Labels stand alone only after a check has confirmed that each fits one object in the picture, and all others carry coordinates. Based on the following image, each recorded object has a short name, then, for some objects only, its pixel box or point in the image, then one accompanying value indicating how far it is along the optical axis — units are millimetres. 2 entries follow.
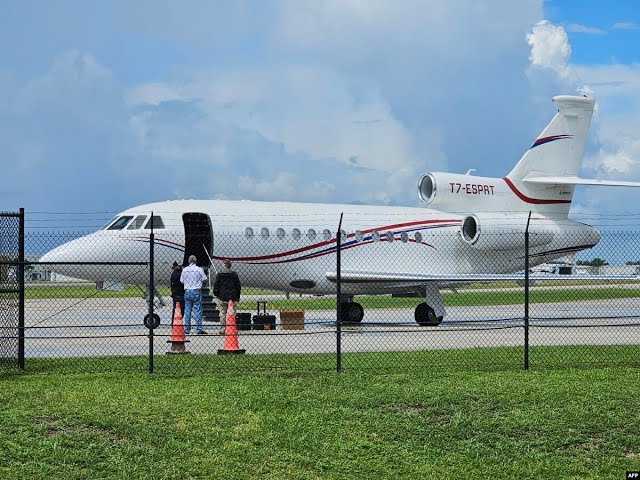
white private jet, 25516
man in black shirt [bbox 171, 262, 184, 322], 22953
